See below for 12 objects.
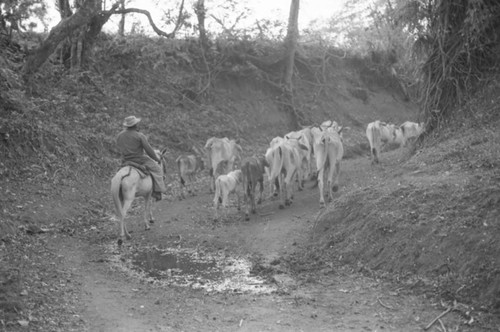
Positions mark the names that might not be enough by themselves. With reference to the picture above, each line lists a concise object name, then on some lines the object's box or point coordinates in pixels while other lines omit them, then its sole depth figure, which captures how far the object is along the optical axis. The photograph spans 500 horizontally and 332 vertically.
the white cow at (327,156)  14.21
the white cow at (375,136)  19.23
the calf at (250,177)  13.99
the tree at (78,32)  17.81
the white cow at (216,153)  17.39
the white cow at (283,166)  14.60
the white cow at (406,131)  21.80
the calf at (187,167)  16.77
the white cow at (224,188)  13.76
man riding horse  12.88
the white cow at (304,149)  16.48
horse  12.04
